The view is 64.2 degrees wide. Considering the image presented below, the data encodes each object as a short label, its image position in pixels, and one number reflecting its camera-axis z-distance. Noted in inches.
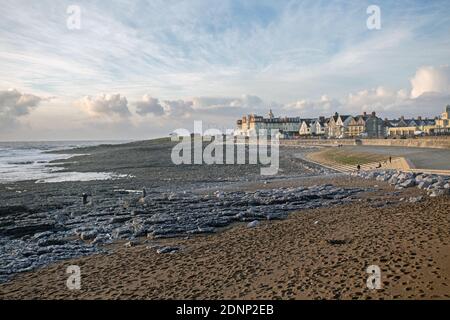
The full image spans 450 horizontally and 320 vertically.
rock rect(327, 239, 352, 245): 465.5
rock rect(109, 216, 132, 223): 687.0
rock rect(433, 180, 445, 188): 791.3
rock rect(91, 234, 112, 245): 554.7
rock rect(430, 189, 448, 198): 736.0
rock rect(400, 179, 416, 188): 911.7
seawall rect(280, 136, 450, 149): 1957.4
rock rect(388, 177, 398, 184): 1002.1
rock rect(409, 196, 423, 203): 706.2
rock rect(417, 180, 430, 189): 856.3
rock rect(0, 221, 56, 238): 622.6
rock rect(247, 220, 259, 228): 610.6
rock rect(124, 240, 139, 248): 531.9
